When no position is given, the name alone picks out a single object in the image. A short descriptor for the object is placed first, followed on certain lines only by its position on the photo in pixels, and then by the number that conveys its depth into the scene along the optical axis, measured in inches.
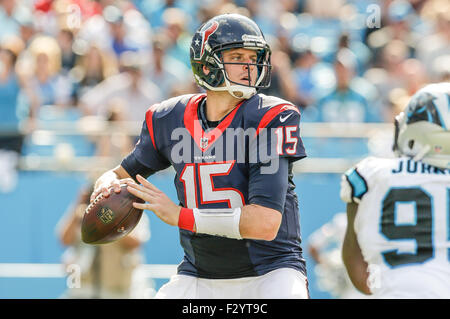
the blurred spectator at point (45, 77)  684.1
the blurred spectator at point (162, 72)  694.7
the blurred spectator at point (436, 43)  727.7
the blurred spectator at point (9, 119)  605.0
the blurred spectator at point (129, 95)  668.1
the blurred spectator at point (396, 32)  776.9
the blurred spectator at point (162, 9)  838.5
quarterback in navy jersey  303.9
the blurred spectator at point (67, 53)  727.1
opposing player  313.3
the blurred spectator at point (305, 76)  699.4
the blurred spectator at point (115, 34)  748.6
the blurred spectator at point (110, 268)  505.0
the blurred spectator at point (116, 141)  589.3
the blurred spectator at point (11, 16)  763.4
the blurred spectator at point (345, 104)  676.7
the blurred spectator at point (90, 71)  703.7
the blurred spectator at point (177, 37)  752.3
